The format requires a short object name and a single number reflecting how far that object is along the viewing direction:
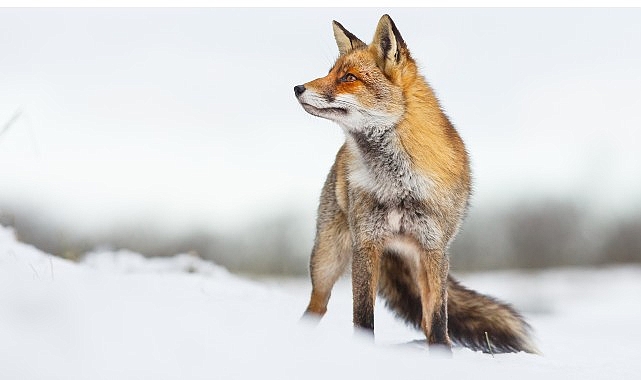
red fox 8.27
